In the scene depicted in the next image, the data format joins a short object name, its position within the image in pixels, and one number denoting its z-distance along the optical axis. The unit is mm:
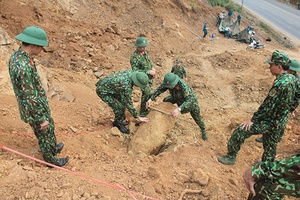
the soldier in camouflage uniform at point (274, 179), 1949
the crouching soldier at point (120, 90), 4157
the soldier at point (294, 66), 4516
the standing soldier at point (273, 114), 3182
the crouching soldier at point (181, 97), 4175
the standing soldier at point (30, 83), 2668
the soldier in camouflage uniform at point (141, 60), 5295
